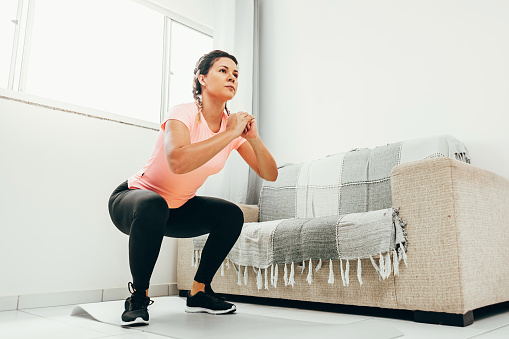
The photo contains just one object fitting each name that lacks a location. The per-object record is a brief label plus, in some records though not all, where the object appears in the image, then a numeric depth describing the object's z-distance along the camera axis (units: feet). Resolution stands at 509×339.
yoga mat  4.10
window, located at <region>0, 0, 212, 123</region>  7.94
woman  4.53
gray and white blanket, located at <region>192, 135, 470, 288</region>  5.17
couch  4.66
